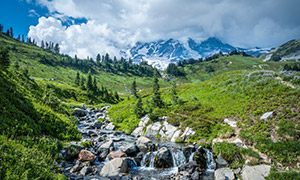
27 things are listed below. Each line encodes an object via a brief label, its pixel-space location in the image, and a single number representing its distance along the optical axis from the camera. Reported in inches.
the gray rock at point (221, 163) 702.5
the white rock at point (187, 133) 1105.2
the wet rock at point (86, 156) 699.1
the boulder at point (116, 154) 756.6
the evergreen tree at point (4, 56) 1933.7
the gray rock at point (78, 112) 2136.4
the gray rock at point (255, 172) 570.4
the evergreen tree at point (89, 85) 4102.6
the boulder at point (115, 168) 612.1
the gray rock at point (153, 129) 1300.9
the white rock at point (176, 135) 1148.0
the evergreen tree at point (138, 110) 1671.4
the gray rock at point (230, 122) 1032.6
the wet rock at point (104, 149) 778.5
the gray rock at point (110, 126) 1620.8
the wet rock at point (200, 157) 723.1
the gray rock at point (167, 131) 1214.3
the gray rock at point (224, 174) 597.3
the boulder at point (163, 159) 733.3
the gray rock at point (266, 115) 912.6
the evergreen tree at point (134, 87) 3733.8
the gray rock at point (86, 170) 588.0
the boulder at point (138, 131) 1370.6
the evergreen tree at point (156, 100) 1823.3
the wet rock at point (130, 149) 815.1
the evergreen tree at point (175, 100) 1794.5
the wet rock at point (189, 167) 652.7
